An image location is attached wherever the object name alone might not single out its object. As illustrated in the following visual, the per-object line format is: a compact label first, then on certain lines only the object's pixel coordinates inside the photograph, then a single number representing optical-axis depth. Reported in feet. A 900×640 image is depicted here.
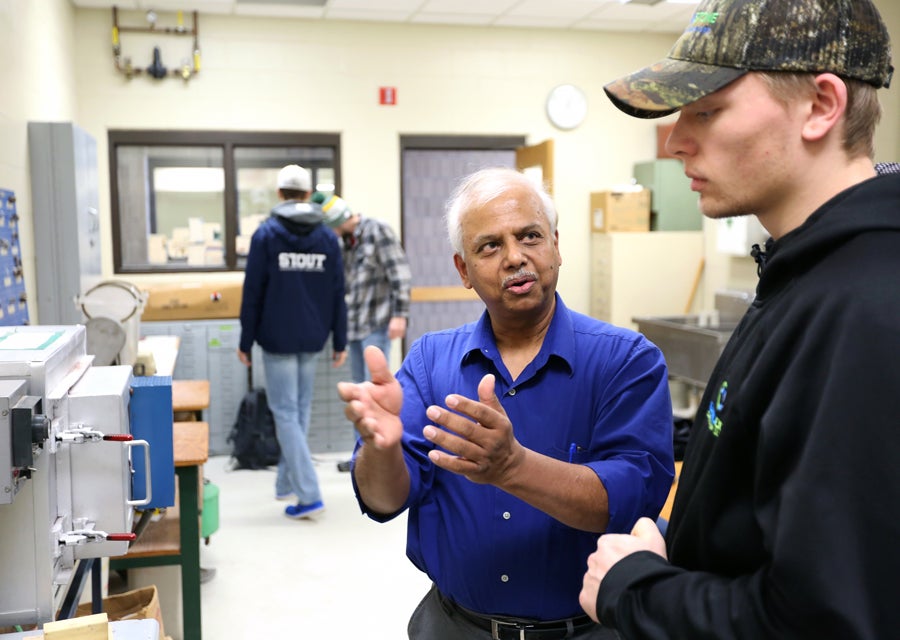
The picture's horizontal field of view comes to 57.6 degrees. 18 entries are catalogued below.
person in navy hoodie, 14.03
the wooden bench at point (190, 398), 11.48
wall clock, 20.31
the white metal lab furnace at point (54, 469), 4.51
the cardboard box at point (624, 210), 19.66
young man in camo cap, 2.31
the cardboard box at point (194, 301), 17.49
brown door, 18.21
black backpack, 17.25
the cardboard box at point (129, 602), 7.97
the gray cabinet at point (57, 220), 11.66
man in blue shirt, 4.46
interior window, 18.80
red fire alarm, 19.38
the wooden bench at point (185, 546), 8.67
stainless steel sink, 15.81
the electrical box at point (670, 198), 19.72
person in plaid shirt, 16.12
